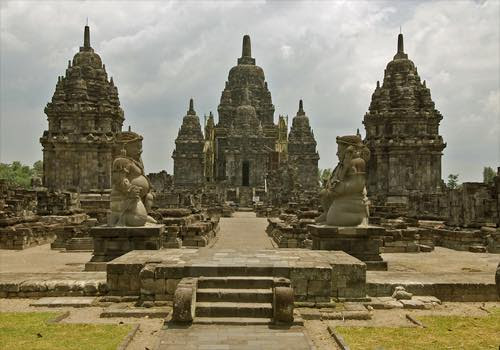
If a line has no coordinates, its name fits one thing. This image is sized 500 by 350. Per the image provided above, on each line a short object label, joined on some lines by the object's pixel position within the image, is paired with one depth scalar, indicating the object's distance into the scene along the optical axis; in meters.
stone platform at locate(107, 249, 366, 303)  7.66
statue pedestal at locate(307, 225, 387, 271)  10.30
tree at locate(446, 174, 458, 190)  88.97
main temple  62.84
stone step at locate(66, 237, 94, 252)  15.02
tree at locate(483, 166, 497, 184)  86.96
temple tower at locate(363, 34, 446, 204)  38.88
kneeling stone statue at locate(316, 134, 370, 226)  10.51
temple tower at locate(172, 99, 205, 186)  67.75
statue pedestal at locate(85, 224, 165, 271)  10.36
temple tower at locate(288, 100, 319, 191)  69.31
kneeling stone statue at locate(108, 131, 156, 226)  10.59
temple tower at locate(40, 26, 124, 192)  37.03
